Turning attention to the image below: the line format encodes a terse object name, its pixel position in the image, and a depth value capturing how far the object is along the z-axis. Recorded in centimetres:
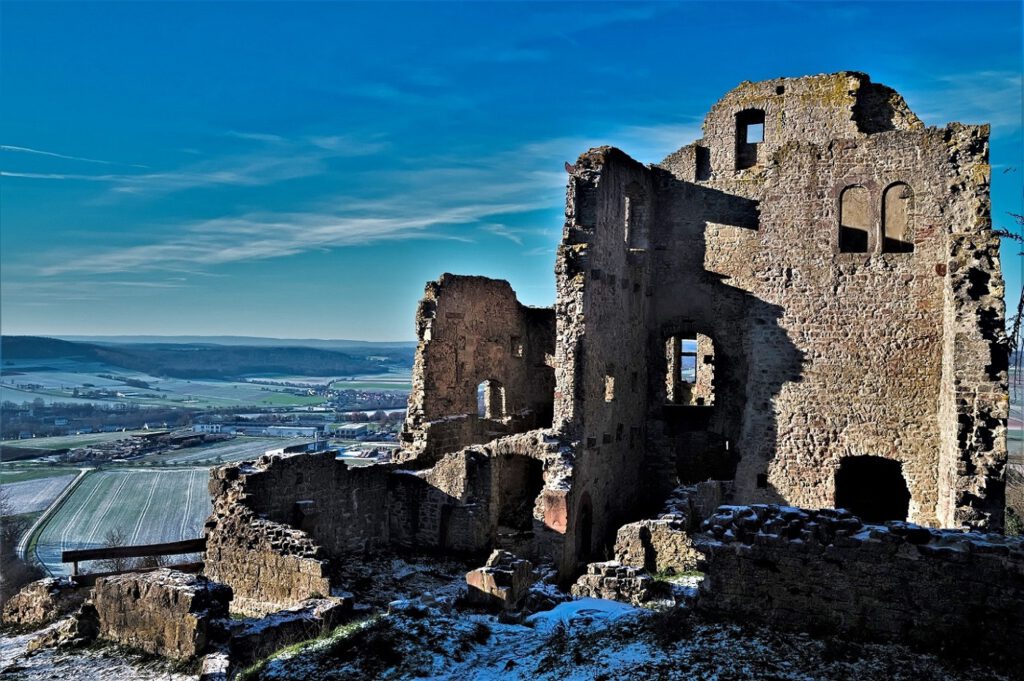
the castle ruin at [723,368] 1502
